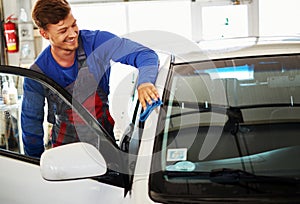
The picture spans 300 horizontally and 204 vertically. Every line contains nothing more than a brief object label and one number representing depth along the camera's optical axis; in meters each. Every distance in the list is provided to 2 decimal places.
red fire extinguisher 4.16
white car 1.17
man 1.60
